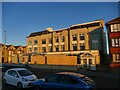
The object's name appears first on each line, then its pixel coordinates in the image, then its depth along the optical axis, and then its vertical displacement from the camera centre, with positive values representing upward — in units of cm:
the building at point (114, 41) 1684 +116
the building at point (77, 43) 2214 +152
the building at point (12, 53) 3200 -180
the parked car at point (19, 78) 651 -213
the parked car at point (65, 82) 473 -185
